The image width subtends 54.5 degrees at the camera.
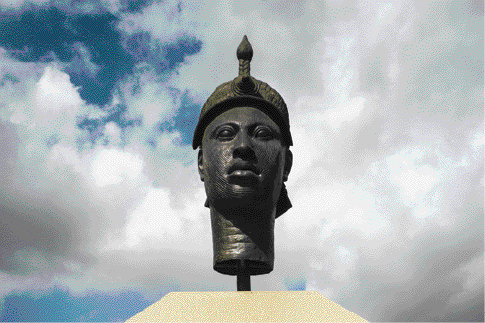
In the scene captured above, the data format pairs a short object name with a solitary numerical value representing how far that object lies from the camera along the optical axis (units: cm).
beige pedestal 390
